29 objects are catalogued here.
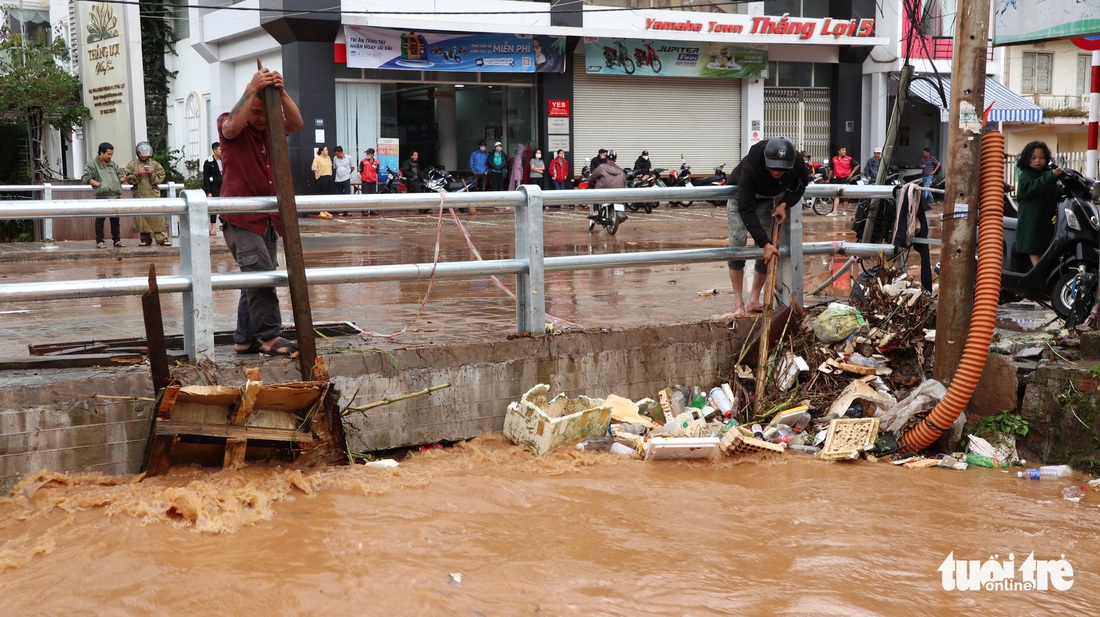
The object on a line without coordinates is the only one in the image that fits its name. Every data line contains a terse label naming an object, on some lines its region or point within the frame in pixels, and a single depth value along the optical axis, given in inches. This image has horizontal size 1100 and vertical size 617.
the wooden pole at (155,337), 204.4
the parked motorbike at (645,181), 1016.9
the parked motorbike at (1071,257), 279.1
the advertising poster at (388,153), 1064.2
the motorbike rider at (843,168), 1140.8
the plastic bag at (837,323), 287.3
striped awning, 1269.7
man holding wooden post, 232.2
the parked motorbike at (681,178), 1100.0
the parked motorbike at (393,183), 1047.0
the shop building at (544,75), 1023.0
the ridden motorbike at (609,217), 733.9
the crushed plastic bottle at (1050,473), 240.5
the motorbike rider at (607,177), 762.2
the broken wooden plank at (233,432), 203.9
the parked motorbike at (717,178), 1119.5
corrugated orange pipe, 245.9
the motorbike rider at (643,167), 1082.3
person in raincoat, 636.1
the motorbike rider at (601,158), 1003.9
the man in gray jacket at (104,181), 633.6
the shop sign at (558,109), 1139.9
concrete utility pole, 255.8
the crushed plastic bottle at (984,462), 250.1
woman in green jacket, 307.7
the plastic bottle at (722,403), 277.7
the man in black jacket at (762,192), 284.2
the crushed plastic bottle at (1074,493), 226.9
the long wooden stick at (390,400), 229.8
